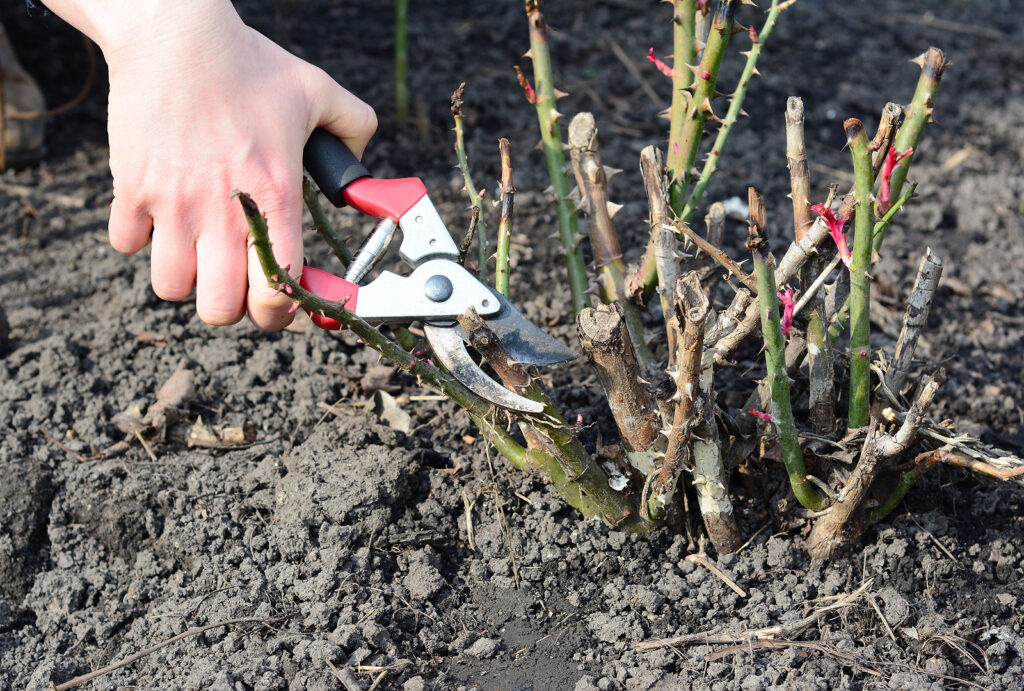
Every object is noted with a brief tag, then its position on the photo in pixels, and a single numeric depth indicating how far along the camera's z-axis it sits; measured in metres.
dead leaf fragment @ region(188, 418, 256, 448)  1.11
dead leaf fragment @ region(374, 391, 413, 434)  1.11
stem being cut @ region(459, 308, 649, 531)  1.00
